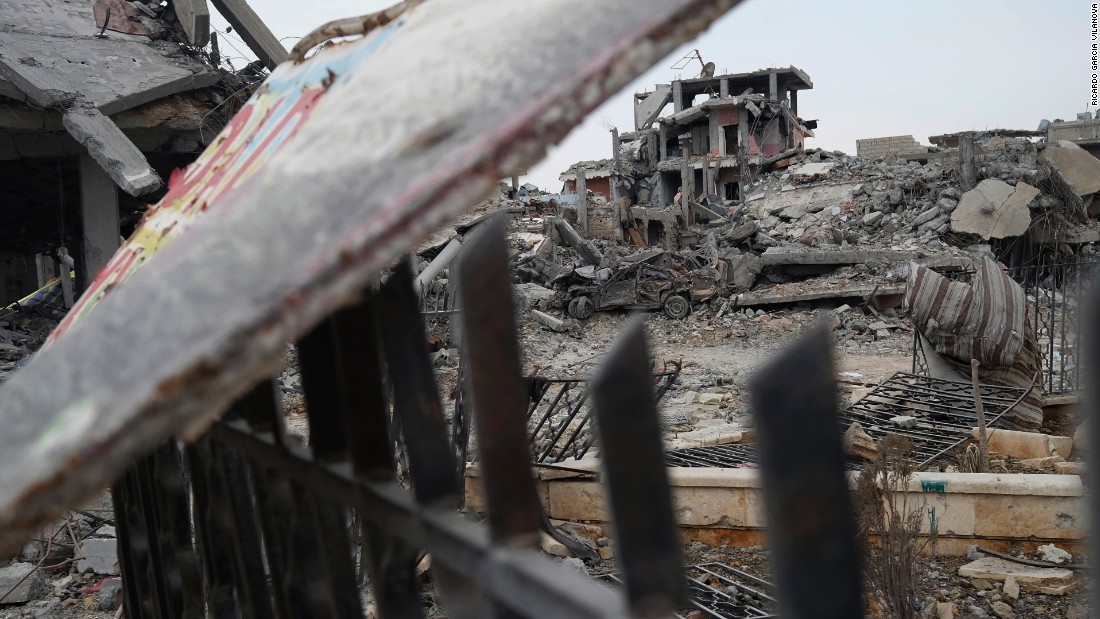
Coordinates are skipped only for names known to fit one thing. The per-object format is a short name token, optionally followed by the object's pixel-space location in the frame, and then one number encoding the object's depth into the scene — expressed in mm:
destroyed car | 18047
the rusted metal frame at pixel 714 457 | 6463
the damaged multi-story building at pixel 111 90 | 6641
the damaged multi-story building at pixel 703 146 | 39406
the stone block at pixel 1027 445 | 6500
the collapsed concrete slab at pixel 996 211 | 19266
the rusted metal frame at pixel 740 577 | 4719
